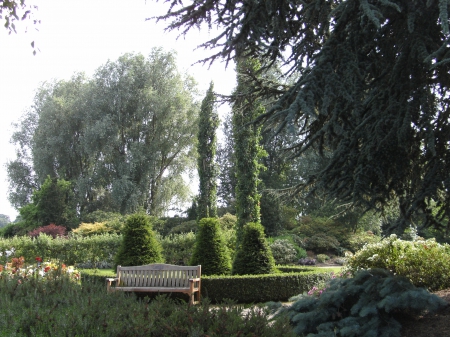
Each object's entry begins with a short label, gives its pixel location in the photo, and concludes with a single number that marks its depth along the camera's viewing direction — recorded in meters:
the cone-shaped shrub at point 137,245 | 9.99
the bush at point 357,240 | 19.80
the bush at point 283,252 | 16.44
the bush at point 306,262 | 16.84
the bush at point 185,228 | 19.77
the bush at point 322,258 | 17.88
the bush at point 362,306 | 4.11
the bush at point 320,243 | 19.19
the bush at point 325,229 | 20.62
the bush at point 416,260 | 5.88
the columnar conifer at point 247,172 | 13.15
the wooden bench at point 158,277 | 8.52
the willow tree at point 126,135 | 26.14
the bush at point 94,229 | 19.50
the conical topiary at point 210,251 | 9.98
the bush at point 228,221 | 18.98
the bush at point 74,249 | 14.13
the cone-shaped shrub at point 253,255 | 9.52
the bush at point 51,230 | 21.55
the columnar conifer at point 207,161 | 17.77
